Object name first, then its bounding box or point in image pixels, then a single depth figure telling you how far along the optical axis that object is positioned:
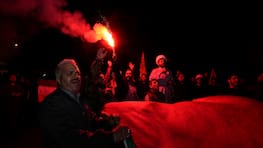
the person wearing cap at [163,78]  5.78
